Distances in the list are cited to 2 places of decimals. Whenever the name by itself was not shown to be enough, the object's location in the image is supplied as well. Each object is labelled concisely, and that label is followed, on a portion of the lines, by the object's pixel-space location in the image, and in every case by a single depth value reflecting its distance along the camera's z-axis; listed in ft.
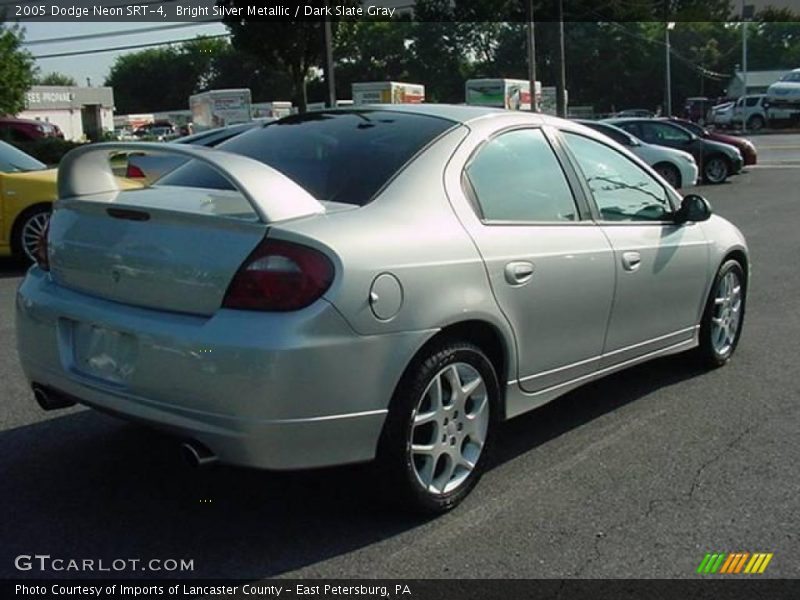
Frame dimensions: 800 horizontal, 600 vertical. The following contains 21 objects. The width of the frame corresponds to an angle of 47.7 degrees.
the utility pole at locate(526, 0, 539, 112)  104.51
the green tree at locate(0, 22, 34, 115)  101.24
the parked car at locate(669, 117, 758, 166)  71.15
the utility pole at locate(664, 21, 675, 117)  199.72
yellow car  30.99
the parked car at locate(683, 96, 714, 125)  209.77
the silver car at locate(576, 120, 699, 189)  61.77
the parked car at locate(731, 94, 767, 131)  172.35
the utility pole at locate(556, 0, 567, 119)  101.30
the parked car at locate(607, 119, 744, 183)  67.97
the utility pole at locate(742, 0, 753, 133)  202.56
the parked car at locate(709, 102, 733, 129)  180.55
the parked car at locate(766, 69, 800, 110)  169.78
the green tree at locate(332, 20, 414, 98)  289.53
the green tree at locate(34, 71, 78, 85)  359.46
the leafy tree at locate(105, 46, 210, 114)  379.96
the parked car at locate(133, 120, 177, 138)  216.33
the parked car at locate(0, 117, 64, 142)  81.09
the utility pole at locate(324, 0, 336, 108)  61.36
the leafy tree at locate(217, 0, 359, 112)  67.82
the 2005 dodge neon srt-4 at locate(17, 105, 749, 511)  9.99
